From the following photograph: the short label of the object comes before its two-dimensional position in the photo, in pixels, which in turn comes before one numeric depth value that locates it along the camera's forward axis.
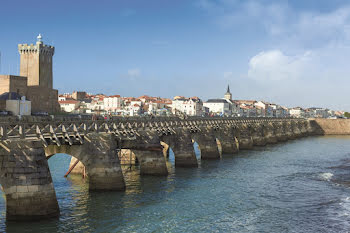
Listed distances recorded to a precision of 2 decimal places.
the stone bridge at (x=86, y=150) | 22.39
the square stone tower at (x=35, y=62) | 116.38
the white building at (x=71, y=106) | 196.88
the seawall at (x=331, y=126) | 156.62
